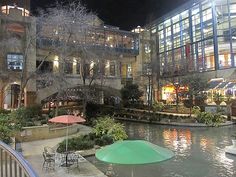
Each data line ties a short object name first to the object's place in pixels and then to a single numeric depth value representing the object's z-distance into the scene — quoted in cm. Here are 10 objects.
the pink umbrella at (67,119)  964
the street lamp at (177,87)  2482
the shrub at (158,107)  2469
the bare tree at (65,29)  1598
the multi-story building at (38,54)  1994
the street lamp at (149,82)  2926
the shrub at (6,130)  931
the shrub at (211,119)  1902
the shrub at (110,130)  1223
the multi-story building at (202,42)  3043
